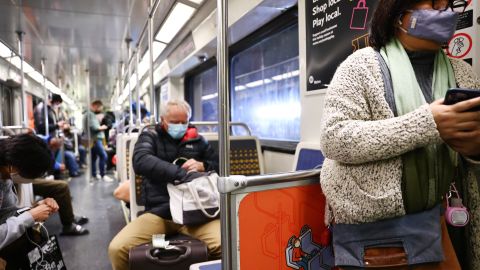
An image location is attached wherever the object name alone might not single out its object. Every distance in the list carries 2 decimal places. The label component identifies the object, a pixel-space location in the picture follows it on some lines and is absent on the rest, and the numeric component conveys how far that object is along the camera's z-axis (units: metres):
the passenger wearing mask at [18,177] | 1.82
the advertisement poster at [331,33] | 1.89
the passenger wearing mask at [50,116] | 5.69
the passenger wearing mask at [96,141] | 7.11
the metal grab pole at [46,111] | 5.53
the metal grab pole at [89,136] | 7.10
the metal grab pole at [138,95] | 3.93
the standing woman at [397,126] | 0.89
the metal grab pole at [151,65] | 2.89
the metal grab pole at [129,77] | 4.53
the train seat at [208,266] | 1.55
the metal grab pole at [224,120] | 1.09
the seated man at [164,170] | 2.12
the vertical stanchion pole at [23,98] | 4.32
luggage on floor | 1.86
